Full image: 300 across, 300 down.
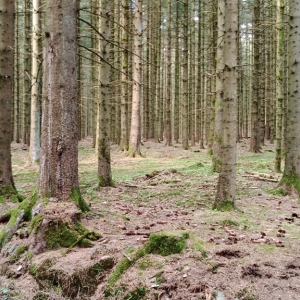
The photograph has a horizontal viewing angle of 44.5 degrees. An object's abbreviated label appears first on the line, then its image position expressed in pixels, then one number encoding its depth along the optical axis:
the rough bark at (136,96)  16.08
